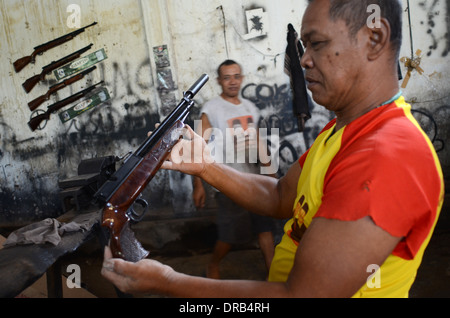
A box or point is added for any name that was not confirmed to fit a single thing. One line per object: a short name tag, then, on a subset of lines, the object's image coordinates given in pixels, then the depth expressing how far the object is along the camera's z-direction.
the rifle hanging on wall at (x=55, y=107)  4.71
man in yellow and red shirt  0.83
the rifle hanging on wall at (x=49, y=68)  4.62
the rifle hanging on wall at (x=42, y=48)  4.57
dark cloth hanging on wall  3.82
